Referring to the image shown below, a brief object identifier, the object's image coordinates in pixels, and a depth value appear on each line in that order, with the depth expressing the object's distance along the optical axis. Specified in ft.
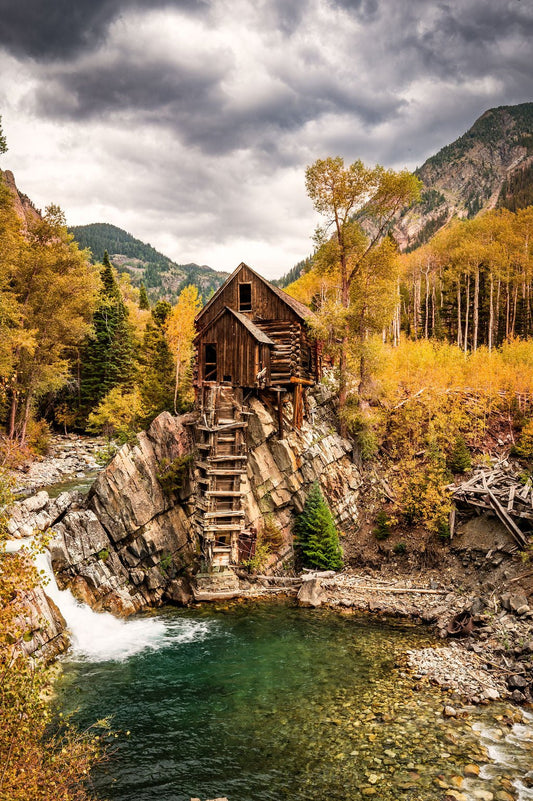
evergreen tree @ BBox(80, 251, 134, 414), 172.45
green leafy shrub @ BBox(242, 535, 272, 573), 77.10
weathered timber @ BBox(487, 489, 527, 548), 65.67
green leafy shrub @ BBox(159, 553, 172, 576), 74.90
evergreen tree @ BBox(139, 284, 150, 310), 248.73
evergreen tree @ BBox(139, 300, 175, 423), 110.63
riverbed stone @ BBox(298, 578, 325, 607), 68.59
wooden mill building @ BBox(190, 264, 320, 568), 76.38
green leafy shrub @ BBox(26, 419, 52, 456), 130.62
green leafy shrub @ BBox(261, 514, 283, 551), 80.43
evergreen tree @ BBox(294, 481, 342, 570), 78.38
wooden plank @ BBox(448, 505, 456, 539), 75.41
